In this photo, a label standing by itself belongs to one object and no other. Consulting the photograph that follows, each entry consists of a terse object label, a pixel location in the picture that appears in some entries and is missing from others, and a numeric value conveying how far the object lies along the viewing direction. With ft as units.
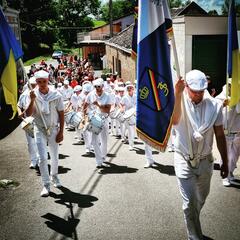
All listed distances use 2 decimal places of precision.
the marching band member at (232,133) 20.18
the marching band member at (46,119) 19.27
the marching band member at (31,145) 24.98
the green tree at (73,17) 199.07
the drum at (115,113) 31.39
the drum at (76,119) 29.19
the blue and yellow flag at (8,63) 15.81
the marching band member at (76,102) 31.43
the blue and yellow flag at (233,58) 17.42
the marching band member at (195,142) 13.03
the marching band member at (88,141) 28.48
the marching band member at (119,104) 31.82
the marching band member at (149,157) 24.09
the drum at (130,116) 28.27
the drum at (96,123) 23.96
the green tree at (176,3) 293.08
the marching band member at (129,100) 29.75
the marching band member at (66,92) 38.25
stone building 63.28
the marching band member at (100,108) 24.31
